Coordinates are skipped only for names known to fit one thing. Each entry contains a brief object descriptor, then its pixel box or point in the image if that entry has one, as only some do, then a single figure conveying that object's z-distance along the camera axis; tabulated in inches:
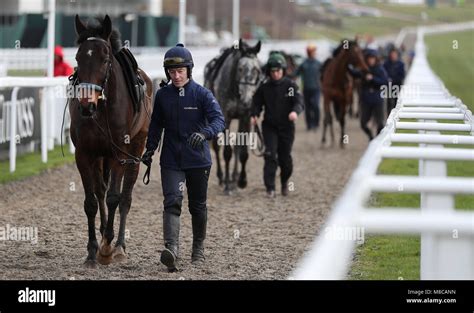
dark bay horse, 299.7
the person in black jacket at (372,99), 711.1
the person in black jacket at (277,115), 498.6
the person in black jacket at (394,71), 760.7
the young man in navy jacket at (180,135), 304.2
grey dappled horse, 518.6
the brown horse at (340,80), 744.3
